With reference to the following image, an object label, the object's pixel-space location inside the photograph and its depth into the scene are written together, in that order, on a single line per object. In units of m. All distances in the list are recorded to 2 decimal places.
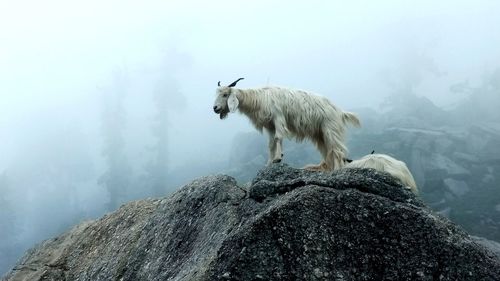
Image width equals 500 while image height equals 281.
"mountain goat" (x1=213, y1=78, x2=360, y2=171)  13.82
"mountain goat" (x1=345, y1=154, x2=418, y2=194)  11.55
